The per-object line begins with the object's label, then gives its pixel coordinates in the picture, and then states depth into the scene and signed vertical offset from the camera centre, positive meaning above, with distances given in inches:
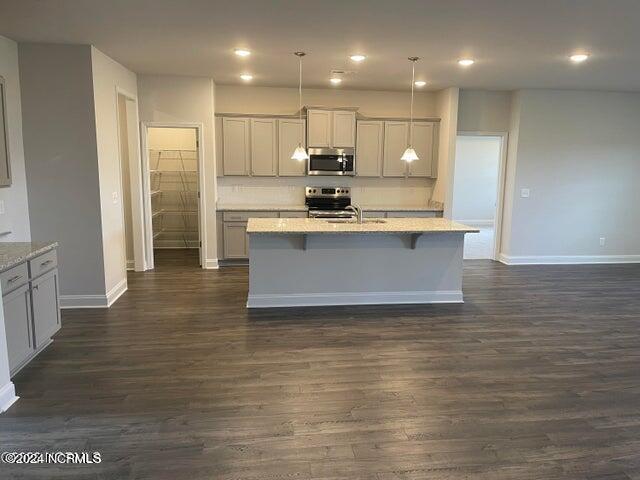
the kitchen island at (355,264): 185.8 -36.0
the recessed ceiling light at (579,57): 178.2 +50.3
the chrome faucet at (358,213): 196.0 -14.7
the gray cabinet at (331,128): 262.8 +29.9
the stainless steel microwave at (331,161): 267.4 +10.6
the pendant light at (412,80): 183.6 +50.4
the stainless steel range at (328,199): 275.4 -12.4
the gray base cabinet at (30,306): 117.7 -37.3
